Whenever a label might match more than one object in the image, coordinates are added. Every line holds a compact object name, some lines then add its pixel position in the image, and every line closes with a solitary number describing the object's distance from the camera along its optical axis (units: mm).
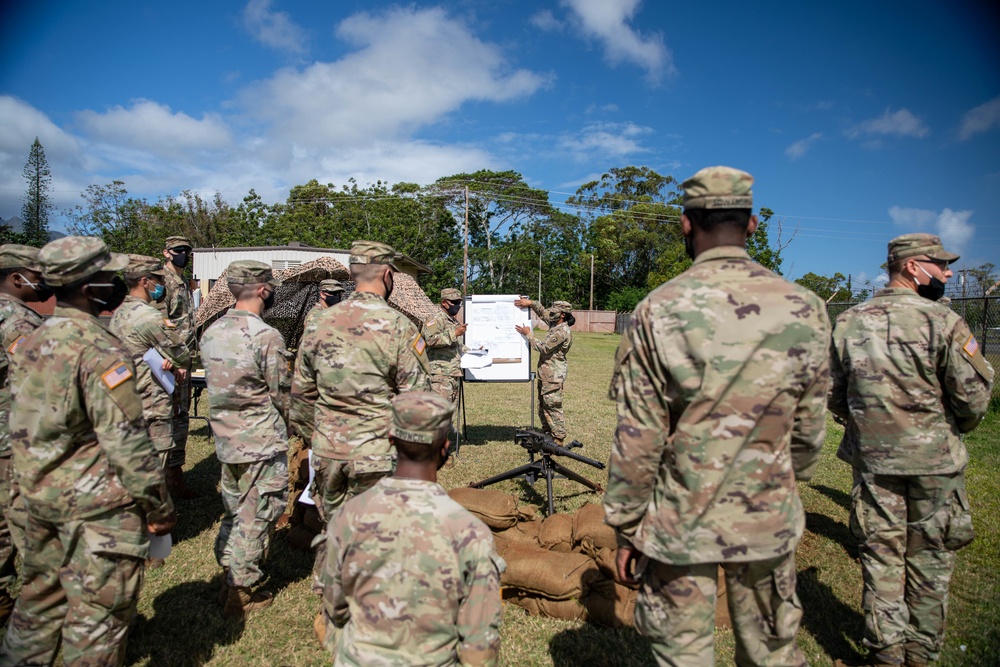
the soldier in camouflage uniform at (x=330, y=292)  6219
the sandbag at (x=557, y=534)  4426
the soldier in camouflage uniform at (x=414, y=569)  1981
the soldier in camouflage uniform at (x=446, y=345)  8023
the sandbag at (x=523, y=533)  4500
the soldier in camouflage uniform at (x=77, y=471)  2510
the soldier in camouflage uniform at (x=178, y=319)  5902
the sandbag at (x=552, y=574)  3906
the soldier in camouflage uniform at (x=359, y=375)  3510
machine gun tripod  5469
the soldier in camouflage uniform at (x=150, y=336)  5031
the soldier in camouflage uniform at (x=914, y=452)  3250
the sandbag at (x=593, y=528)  4152
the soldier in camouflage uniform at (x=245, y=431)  3885
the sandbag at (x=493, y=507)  4645
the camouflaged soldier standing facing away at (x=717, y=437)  2105
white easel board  8742
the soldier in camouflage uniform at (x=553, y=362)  7875
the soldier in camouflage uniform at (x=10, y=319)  3635
